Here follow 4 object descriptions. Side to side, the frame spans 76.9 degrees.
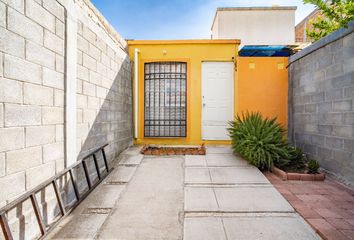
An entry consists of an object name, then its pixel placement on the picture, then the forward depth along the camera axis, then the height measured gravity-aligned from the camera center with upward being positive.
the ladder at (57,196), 1.59 -0.76
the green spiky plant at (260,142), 4.02 -0.47
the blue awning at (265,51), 5.70 +1.71
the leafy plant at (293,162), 4.01 -0.83
